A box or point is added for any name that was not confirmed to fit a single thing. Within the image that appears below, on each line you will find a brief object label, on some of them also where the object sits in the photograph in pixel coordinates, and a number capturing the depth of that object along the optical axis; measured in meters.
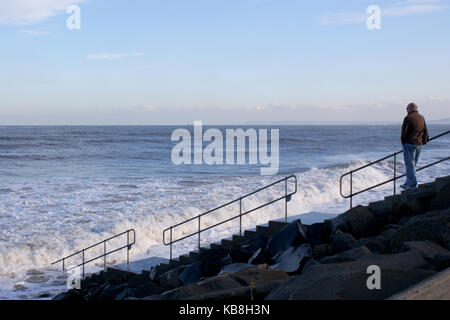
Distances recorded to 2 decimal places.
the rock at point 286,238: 8.29
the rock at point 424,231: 6.28
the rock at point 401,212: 8.64
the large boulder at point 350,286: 4.15
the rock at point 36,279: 12.13
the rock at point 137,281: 9.52
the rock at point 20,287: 11.47
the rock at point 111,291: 9.14
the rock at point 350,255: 6.09
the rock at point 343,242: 7.44
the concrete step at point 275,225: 9.73
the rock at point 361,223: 8.44
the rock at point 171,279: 8.57
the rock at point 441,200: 8.36
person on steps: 9.45
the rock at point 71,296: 9.24
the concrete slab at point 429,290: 3.44
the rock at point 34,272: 12.73
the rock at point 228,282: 5.74
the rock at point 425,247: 5.56
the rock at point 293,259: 6.89
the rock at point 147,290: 8.40
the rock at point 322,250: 7.55
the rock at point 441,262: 4.52
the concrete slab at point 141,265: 10.96
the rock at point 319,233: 8.30
